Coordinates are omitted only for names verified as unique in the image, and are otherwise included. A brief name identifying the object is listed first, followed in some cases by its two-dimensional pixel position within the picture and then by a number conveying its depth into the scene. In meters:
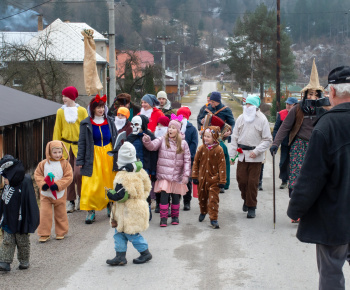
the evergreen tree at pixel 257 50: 70.69
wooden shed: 11.36
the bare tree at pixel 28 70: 22.34
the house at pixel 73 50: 41.19
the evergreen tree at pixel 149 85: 44.00
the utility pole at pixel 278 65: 27.34
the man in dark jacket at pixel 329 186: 3.95
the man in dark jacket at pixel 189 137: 9.95
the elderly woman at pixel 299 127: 8.44
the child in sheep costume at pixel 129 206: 6.44
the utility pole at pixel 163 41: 45.19
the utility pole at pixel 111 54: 17.03
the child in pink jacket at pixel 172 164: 8.75
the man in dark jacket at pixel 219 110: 11.03
